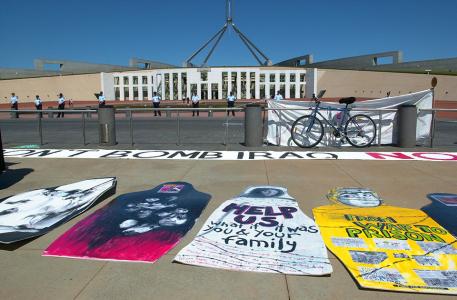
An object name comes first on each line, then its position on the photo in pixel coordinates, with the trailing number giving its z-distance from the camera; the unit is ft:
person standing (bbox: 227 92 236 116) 80.69
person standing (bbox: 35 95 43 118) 93.37
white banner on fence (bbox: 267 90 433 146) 33.04
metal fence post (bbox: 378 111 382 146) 32.76
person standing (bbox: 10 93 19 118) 93.65
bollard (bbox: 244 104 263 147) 32.17
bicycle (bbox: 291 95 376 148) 32.32
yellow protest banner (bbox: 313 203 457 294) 9.25
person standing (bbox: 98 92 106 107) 90.10
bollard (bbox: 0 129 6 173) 21.30
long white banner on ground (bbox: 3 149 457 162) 27.48
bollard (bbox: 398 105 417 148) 31.76
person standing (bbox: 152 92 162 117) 83.99
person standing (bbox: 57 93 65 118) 93.09
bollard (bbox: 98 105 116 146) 33.55
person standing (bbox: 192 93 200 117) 87.27
